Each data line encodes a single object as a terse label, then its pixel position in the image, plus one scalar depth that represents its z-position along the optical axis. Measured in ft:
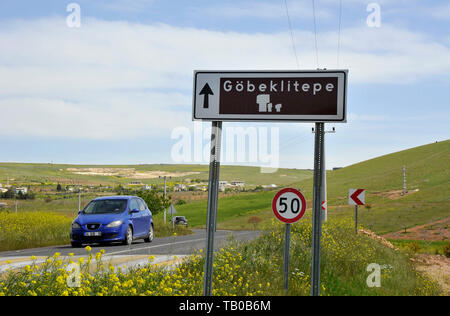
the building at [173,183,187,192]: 405.27
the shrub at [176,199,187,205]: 385.29
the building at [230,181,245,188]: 455.75
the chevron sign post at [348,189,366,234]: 86.99
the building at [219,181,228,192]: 460.34
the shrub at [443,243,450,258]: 116.15
